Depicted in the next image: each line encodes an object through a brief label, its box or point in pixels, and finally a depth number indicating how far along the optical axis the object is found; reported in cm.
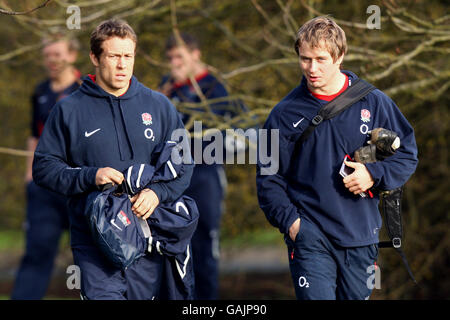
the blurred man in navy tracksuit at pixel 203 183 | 1527
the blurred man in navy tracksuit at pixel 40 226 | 1455
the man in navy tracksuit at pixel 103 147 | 963
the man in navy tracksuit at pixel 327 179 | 946
